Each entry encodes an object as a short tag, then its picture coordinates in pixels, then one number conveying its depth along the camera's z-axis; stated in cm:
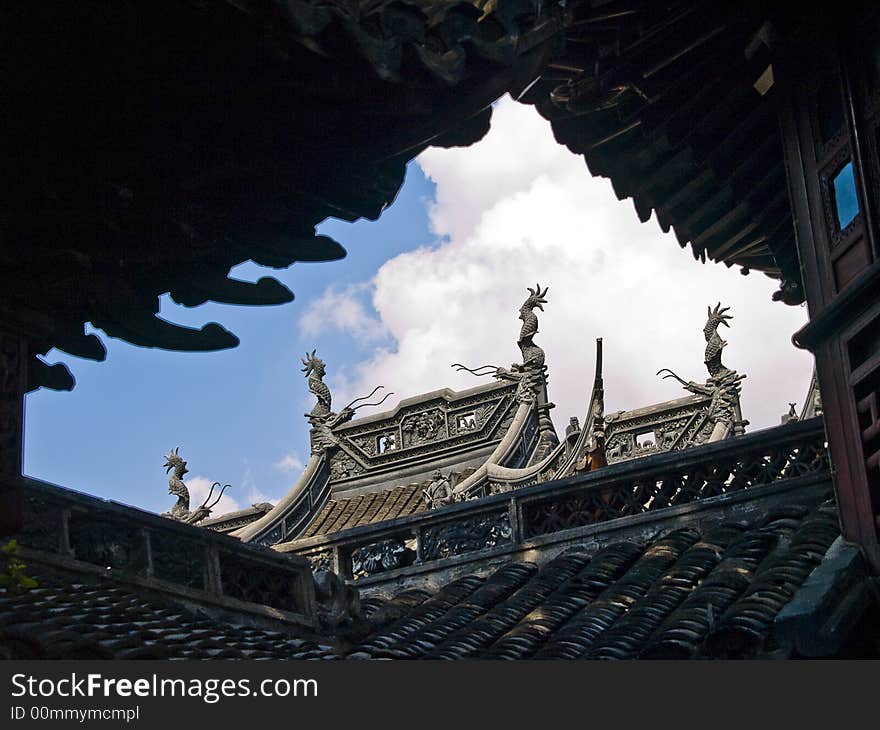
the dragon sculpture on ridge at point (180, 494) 2923
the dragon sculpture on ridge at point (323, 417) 2916
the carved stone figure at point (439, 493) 2388
